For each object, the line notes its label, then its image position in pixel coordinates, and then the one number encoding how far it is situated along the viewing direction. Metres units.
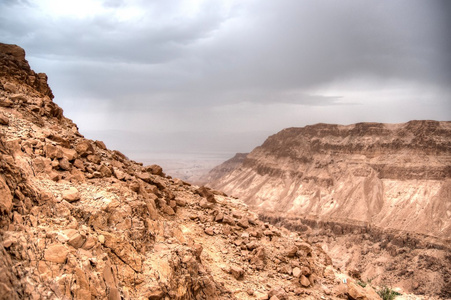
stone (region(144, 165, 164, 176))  16.20
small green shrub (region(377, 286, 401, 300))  17.42
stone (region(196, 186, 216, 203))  16.23
